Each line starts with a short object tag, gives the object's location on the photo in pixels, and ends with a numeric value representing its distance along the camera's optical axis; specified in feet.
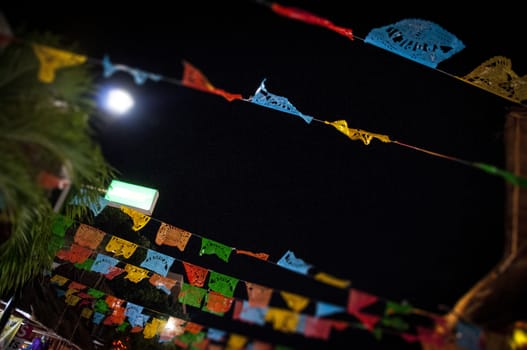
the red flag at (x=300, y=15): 10.38
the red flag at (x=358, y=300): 14.28
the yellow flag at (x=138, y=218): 23.47
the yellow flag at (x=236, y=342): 16.25
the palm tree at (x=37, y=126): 10.01
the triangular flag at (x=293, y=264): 16.49
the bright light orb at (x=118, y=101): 10.80
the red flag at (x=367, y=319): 14.40
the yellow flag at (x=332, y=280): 13.30
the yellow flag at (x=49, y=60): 10.03
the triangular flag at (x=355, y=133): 14.84
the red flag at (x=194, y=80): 11.49
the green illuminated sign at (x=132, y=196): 21.52
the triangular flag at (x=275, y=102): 14.23
